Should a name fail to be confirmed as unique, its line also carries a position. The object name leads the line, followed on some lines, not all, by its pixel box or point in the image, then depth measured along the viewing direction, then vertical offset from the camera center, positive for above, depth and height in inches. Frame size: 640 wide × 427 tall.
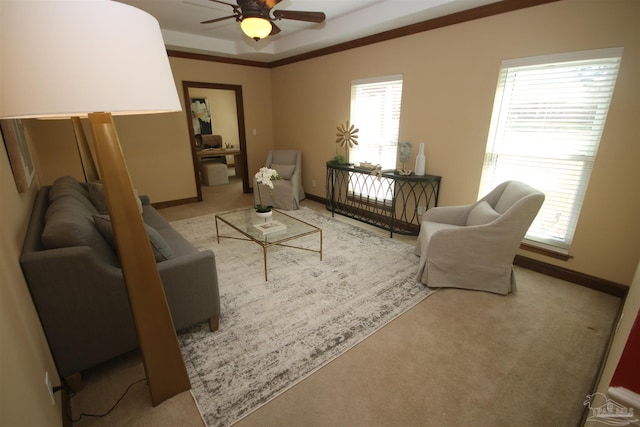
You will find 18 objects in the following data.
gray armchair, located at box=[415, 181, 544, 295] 89.4 -36.3
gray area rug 64.8 -52.9
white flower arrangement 112.9 -17.6
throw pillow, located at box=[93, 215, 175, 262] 68.7 -25.6
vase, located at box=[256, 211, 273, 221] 115.3 -32.2
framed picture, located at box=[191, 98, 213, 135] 284.7 +13.4
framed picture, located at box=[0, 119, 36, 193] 64.3 -5.2
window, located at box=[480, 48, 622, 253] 91.6 +1.5
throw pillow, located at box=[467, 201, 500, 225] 95.3 -27.3
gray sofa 55.8 -32.6
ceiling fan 91.0 +37.0
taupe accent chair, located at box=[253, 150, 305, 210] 182.9 -32.6
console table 141.9 -35.1
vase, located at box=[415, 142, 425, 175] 133.9 -13.7
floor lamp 29.8 +7.0
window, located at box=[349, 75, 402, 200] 148.9 +5.6
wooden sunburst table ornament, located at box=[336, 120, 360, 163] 168.9 -2.5
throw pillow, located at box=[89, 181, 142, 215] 105.4 -24.5
